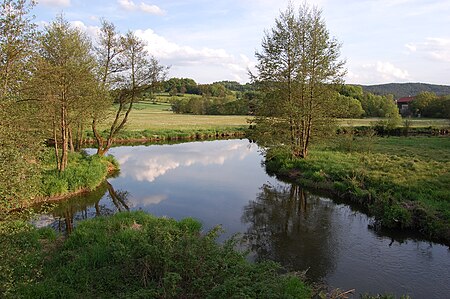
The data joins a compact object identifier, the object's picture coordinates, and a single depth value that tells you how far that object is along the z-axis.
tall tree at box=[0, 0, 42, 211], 7.36
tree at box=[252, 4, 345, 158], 26.81
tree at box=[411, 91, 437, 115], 89.94
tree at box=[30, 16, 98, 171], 17.91
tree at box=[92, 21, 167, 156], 26.77
